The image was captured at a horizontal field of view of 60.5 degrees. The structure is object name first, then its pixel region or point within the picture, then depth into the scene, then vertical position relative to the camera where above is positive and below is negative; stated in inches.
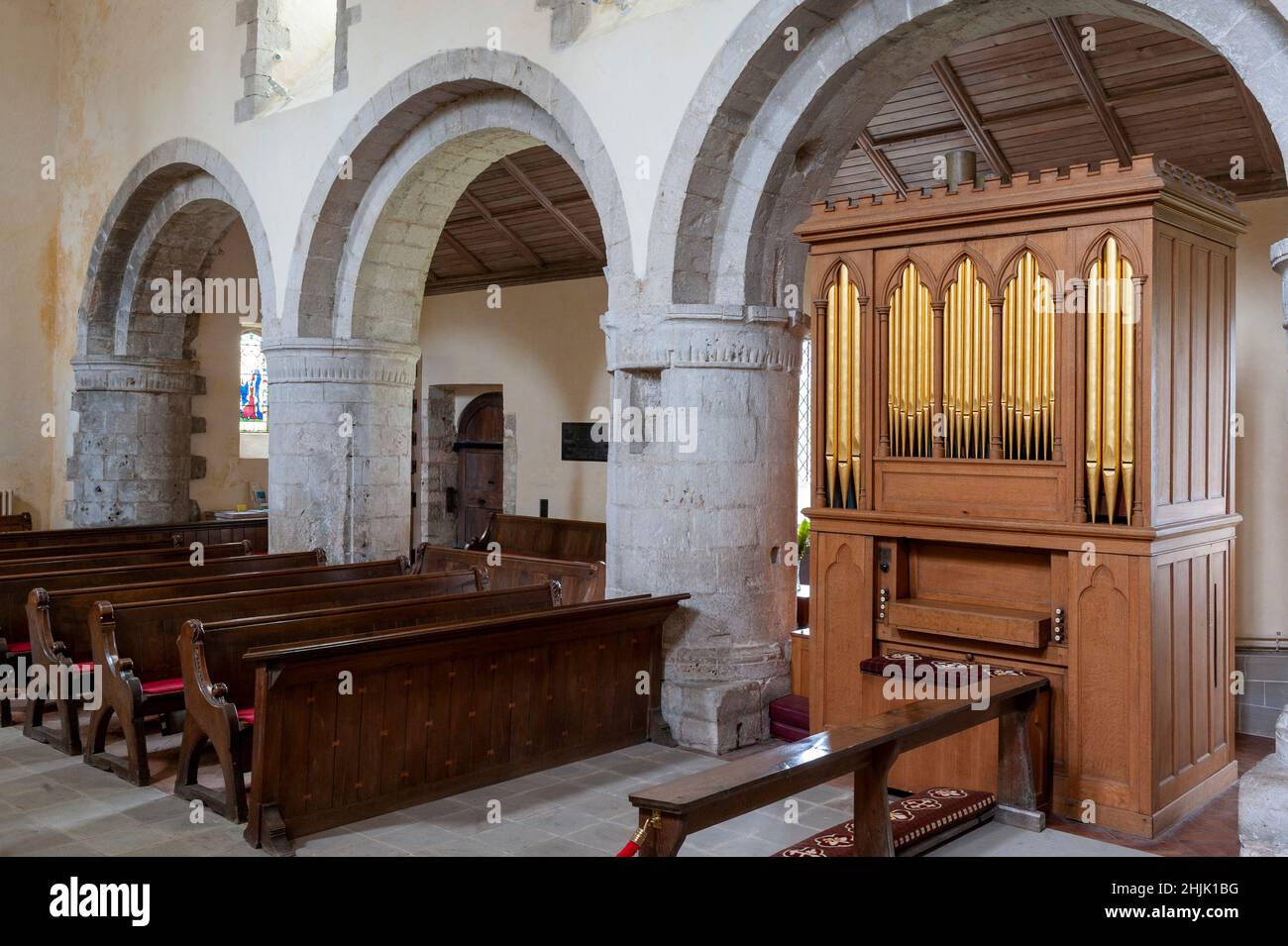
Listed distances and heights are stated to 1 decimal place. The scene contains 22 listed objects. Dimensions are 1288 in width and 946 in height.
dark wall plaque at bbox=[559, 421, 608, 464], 443.8 +9.2
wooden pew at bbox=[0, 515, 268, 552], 348.8 -22.0
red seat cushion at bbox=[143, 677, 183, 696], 208.8 -41.6
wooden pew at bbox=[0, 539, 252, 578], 278.5 -24.3
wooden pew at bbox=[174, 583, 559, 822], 182.1 -36.1
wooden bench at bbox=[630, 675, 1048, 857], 109.7 -34.2
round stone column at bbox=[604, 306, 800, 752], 233.6 -8.1
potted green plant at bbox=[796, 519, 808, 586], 341.1 -23.2
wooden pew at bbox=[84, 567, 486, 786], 203.8 -34.7
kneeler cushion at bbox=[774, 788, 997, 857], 135.0 -47.0
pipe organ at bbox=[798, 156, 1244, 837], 171.5 +0.3
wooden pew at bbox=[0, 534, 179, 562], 315.3 -23.2
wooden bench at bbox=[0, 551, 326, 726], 262.2 -27.2
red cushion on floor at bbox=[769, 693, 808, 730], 230.4 -51.4
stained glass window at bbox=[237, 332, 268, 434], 524.7 +39.0
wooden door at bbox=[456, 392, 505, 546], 510.0 +1.8
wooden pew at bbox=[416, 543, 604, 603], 283.9 -27.8
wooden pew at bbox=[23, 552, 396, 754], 228.8 -30.9
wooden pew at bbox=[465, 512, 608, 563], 378.6 -25.1
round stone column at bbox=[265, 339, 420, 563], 336.8 +7.2
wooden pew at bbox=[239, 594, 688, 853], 172.6 -42.7
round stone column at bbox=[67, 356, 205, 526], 440.8 +12.3
